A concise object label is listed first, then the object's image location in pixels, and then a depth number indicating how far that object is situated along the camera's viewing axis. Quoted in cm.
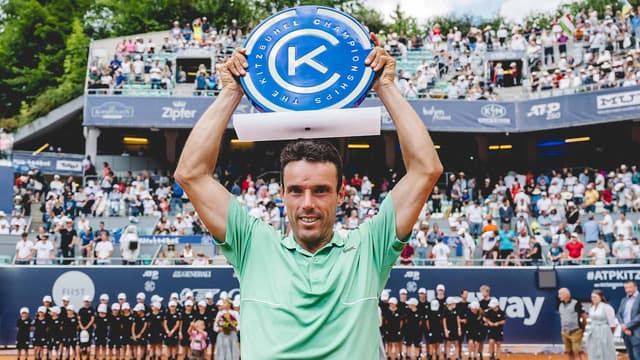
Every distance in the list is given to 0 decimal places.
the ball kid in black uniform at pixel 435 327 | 1603
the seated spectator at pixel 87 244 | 1766
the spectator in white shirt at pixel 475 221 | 1964
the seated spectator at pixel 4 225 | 1900
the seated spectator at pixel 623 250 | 1722
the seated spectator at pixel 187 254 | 1753
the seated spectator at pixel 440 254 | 1759
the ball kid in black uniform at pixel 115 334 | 1612
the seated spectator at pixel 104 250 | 1753
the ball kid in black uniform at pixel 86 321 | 1614
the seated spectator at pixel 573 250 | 1753
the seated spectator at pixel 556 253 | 1758
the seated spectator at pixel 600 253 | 1727
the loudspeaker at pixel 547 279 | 1730
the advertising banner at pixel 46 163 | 2378
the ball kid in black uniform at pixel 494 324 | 1588
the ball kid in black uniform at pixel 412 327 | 1603
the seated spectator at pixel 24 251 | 1733
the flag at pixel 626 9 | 2712
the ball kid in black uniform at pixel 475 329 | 1581
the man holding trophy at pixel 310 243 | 253
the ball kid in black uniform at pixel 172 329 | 1593
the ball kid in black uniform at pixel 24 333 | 1585
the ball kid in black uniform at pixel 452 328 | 1591
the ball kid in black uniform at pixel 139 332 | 1614
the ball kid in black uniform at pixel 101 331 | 1603
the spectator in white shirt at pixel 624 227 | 1806
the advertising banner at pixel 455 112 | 2428
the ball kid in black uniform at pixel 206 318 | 1588
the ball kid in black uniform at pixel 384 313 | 1602
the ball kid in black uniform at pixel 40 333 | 1587
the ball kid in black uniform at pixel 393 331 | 1595
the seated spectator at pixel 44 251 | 1734
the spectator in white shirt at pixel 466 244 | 1827
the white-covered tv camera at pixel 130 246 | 1798
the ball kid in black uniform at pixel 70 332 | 1597
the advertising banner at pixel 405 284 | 1708
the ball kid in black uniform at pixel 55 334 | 1598
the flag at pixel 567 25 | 2722
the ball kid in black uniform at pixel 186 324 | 1596
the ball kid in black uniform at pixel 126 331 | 1612
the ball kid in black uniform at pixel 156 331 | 1609
